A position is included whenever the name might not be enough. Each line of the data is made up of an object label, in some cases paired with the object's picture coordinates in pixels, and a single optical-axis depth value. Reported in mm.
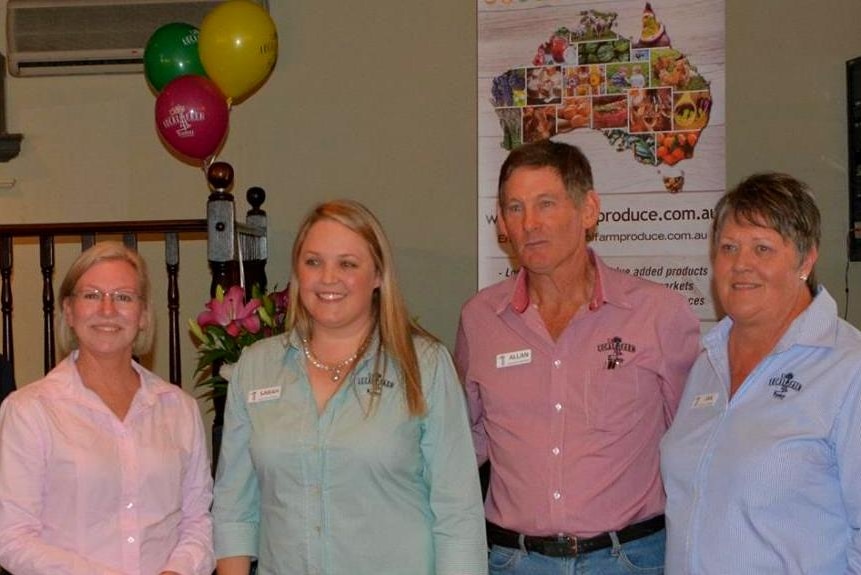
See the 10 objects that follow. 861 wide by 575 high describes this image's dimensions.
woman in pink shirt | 2293
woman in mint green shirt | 2227
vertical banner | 4559
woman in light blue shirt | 1960
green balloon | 4508
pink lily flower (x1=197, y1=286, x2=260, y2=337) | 3361
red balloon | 4234
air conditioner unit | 4859
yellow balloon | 4363
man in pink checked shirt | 2396
